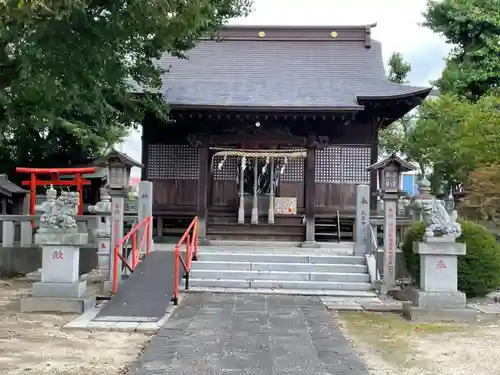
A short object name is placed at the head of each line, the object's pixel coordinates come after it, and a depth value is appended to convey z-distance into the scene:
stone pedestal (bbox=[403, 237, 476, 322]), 8.56
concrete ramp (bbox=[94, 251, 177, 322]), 8.27
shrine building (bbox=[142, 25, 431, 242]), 15.39
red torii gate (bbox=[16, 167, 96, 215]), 16.20
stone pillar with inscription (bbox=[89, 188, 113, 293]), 11.66
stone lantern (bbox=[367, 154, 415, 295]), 10.84
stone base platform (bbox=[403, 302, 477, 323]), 8.50
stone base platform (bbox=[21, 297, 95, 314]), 8.58
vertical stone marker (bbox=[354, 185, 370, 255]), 12.06
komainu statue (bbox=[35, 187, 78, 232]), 8.91
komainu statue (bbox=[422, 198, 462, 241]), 8.86
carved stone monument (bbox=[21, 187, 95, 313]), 8.61
